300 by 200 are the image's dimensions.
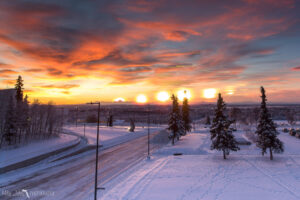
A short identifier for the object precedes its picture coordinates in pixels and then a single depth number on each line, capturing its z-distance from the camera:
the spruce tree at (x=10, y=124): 40.84
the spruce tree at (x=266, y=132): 32.22
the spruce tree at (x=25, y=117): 47.13
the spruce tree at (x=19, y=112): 43.84
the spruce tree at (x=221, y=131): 34.06
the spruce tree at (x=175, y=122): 50.78
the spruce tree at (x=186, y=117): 65.75
